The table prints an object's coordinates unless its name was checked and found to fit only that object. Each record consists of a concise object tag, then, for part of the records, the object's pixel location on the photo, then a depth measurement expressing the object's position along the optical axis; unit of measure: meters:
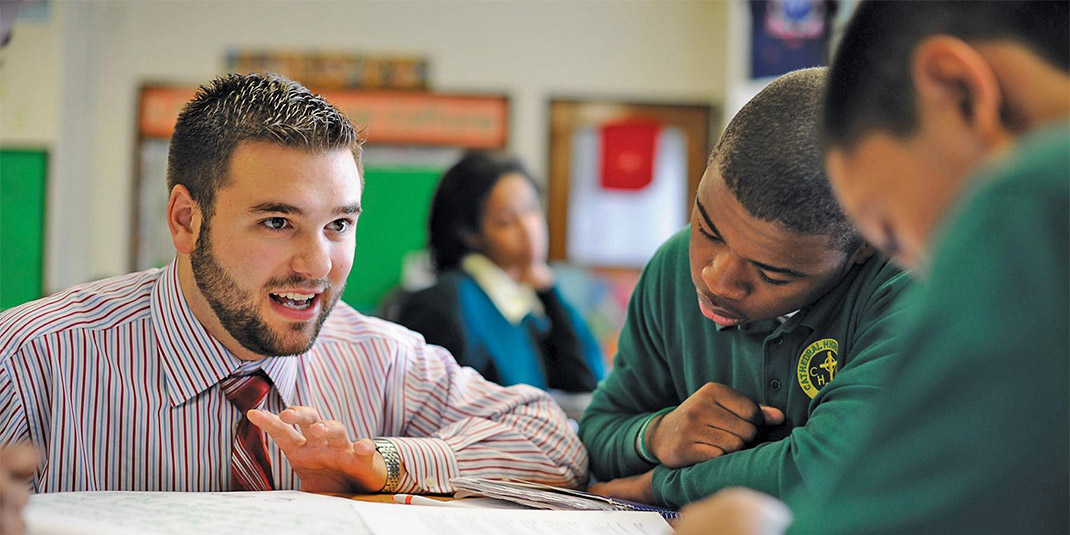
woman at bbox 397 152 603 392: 2.93
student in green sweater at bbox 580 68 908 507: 1.05
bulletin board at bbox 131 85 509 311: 5.36
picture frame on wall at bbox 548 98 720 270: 5.51
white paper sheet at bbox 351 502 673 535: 1.02
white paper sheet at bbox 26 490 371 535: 0.94
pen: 1.19
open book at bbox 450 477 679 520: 1.19
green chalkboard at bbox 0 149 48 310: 5.06
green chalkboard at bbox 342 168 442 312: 5.34
